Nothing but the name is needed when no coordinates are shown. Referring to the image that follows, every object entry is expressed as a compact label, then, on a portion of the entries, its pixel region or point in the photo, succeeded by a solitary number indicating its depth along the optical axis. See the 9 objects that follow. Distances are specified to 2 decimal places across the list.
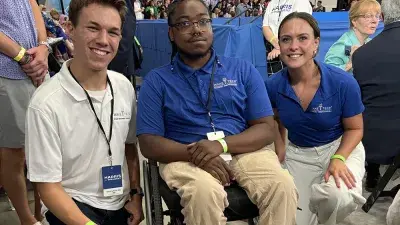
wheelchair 1.69
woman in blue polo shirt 1.96
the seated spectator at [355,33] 3.06
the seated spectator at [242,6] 13.94
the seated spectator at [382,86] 2.38
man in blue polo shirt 1.70
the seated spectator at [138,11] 8.96
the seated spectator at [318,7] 13.85
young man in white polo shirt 1.49
